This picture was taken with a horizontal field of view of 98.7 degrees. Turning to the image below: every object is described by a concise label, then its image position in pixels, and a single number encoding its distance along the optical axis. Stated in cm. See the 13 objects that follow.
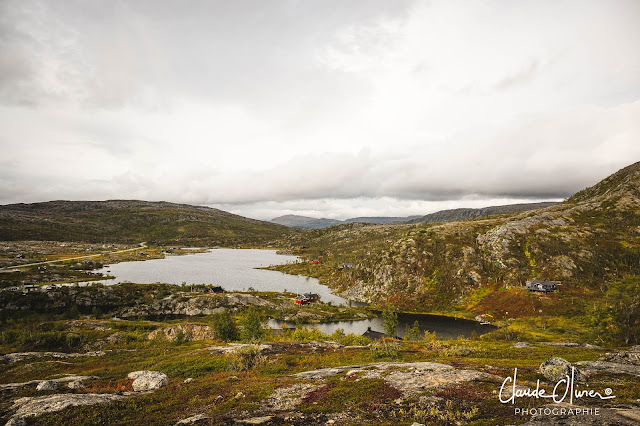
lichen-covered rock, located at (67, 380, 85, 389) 2462
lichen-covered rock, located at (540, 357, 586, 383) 1986
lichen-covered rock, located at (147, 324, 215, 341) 6788
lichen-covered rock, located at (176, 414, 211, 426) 1597
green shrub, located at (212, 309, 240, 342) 6119
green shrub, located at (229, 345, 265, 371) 3062
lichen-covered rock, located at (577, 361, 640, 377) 2172
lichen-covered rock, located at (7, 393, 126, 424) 1762
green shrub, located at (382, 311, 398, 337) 8778
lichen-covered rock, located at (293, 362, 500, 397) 2062
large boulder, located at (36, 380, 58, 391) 2325
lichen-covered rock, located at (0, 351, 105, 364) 3634
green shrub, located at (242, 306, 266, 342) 6181
